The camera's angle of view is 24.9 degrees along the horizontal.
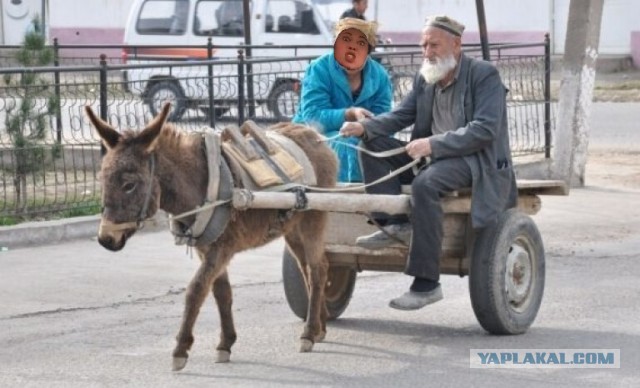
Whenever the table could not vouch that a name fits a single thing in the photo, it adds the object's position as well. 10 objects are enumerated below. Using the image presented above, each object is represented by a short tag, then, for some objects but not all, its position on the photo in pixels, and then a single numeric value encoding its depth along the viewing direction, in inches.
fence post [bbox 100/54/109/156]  488.7
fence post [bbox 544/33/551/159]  625.6
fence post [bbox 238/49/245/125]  529.7
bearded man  308.0
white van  876.0
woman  334.0
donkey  276.7
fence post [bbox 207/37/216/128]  530.6
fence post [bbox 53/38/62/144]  490.7
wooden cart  313.9
